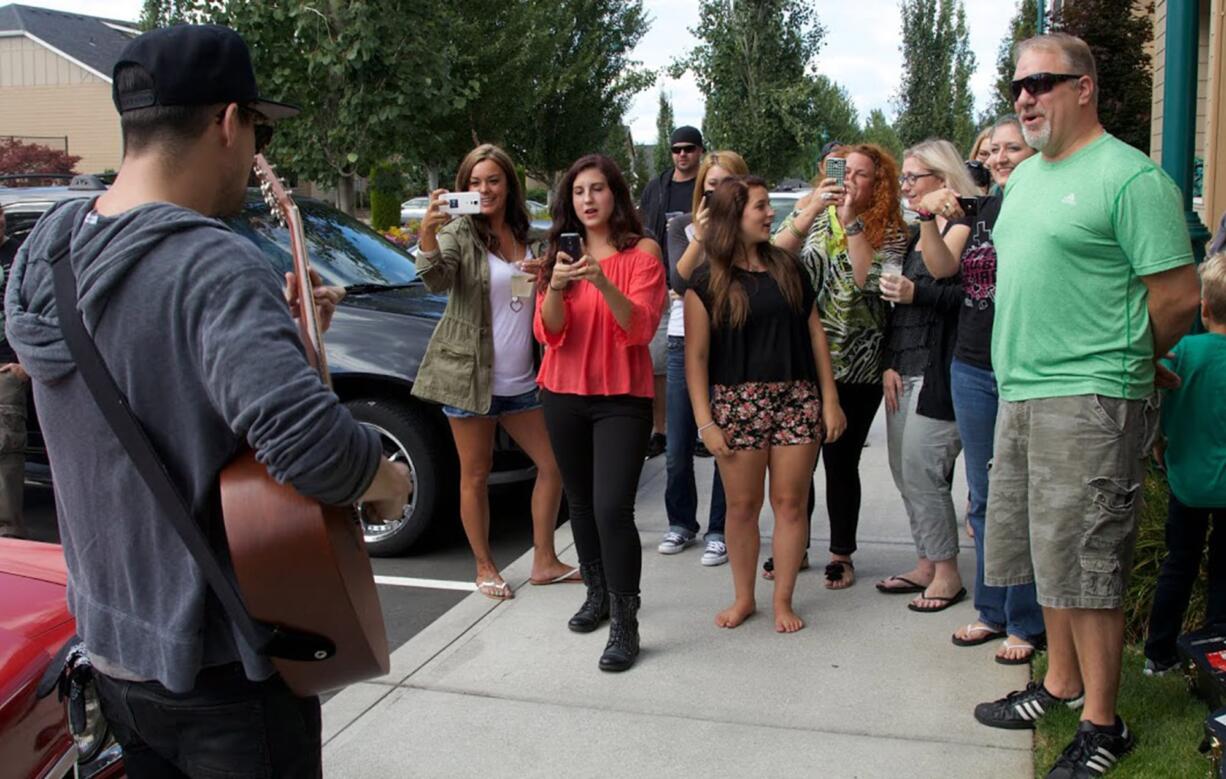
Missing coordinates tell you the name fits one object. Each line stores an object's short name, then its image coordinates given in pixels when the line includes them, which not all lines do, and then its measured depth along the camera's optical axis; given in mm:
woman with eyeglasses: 4516
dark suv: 5793
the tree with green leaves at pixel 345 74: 9836
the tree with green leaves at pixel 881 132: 47094
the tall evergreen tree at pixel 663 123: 43406
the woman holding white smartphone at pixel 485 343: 4988
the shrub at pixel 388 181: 11427
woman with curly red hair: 4742
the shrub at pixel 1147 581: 4180
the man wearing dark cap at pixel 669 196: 6680
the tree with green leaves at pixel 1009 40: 22142
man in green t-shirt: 3051
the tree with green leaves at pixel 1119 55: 13117
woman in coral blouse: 4398
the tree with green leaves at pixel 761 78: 23906
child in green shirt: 3547
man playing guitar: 1729
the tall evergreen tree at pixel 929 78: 38688
